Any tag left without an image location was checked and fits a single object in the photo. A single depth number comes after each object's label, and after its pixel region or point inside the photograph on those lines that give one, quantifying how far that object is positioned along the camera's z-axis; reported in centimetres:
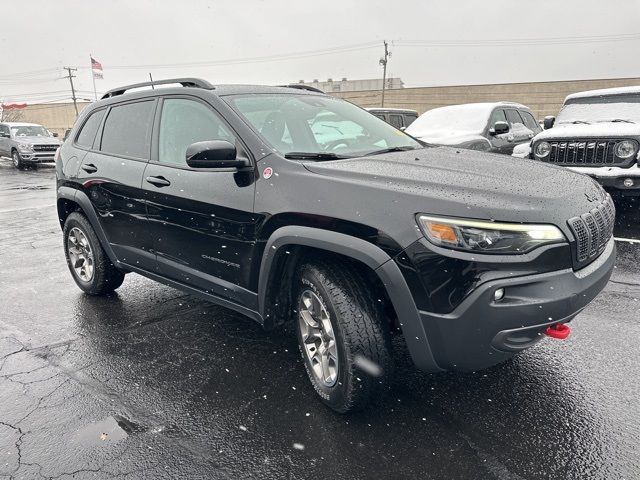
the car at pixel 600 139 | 633
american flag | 3566
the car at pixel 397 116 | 1393
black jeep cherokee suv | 214
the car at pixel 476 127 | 866
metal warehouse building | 3947
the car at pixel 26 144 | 1997
